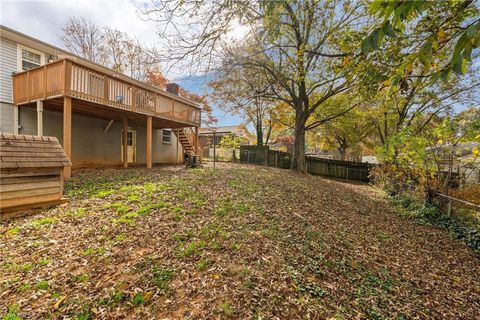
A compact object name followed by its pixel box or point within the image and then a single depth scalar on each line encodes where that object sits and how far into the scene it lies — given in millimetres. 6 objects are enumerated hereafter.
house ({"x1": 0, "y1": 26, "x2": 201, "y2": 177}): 7496
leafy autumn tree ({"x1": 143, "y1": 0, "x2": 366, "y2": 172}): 4484
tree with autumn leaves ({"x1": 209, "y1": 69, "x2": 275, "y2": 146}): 12582
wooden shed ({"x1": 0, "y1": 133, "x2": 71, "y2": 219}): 4316
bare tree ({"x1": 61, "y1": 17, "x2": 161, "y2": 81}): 18312
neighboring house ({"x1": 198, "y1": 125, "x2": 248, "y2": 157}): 26191
